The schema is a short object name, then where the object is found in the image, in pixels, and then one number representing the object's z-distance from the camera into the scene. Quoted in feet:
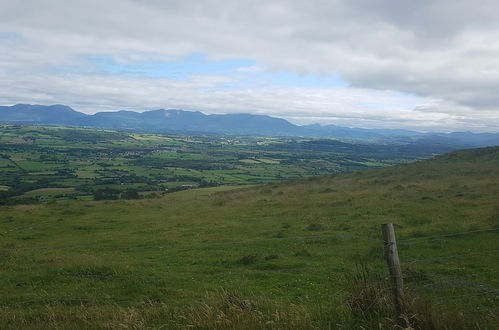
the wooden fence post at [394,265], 23.07
